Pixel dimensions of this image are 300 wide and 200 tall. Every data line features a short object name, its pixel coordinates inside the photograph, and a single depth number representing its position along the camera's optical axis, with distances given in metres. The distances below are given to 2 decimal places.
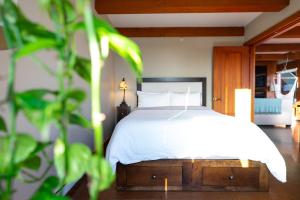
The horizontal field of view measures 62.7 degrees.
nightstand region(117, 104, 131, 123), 5.20
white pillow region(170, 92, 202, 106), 4.79
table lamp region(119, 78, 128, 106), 5.29
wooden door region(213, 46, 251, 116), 5.27
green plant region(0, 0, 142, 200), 0.46
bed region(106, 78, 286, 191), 2.61
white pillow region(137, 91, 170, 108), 4.79
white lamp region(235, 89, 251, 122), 4.48
